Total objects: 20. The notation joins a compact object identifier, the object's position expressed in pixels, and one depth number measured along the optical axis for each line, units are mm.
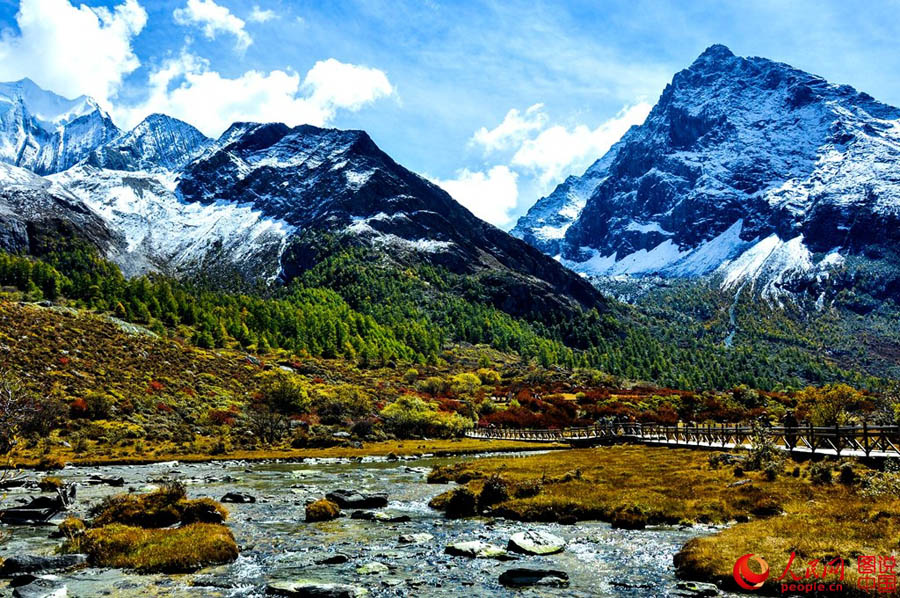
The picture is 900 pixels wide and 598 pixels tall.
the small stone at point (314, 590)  16094
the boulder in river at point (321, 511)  27677
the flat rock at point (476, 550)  20281
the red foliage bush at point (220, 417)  78375
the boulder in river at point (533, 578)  17078
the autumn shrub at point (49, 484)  34094
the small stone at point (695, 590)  15577
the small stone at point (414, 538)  23025
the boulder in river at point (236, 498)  32281
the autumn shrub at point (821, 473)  28750
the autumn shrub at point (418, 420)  91562
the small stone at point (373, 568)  18592
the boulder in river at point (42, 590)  15391
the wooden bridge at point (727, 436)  33531
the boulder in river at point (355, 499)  31172
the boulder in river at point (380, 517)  27288
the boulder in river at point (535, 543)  20825
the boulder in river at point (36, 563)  17734
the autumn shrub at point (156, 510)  24656
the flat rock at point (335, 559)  19859
